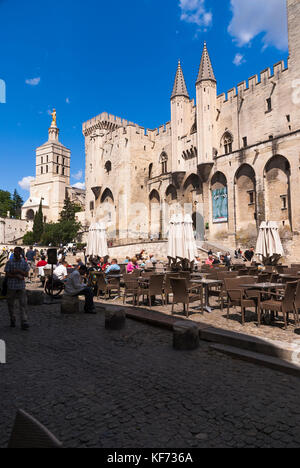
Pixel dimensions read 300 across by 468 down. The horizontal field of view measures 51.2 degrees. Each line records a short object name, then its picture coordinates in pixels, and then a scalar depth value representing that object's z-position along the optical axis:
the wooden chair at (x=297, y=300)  6.33
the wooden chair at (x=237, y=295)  6.78
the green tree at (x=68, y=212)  57.23
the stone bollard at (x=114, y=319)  6.56
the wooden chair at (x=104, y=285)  10.11
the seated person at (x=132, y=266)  12.51
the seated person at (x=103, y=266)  12.71
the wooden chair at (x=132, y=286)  8.88
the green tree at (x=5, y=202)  77.02
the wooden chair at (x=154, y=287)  8.53
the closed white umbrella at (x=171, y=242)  12.23
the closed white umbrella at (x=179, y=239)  12.05
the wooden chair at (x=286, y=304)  6.11
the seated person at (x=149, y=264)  18.89
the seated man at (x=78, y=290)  8.34
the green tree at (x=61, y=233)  48.34
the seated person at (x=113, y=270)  11.05
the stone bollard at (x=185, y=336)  5.18
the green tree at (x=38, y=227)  52.97
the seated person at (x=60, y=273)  10.63
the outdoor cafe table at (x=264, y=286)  6.63
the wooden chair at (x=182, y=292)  7.31
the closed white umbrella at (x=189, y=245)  11.97
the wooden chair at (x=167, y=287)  9.21
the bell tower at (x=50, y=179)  71.31
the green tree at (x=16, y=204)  83.62
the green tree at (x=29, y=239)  53.50
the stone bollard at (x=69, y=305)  8.16
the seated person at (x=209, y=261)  15.66
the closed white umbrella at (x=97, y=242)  16.88
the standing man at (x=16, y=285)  6.65
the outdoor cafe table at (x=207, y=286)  7.93
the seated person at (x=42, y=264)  14.25
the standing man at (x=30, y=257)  18.99
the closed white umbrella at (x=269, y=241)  13.98
